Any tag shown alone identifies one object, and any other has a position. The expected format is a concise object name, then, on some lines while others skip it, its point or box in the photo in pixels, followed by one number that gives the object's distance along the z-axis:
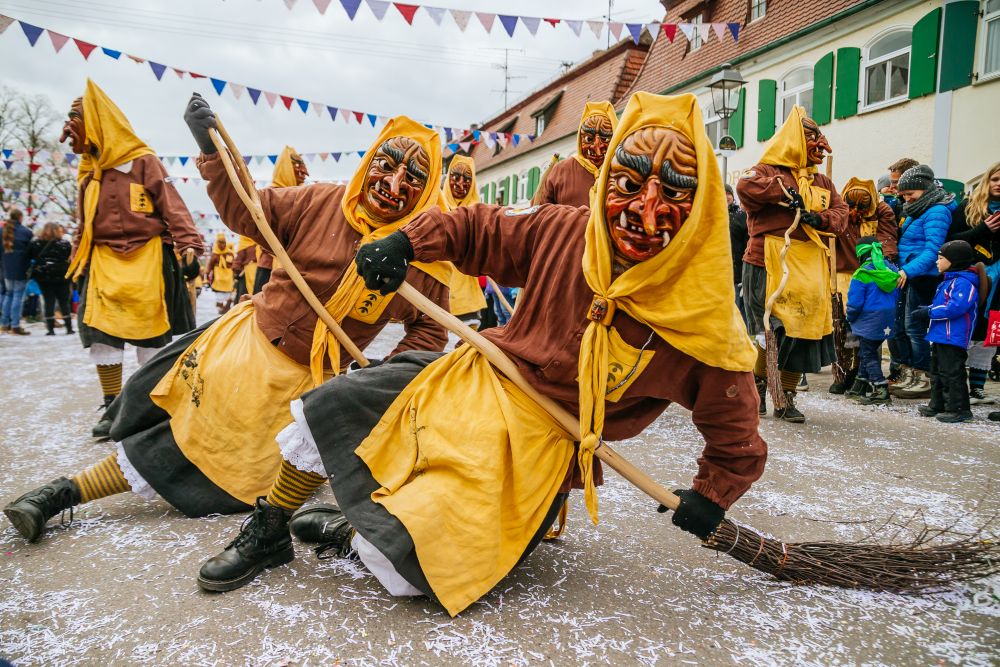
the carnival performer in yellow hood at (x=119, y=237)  4.02
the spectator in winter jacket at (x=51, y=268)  10.08
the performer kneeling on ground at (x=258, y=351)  2.58
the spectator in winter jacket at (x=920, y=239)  5.26
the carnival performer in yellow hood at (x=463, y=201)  5.66
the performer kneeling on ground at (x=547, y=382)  1.76
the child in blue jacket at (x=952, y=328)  4.74
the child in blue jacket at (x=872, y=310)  5.58
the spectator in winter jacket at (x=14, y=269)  9.83
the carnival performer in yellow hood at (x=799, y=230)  4.48
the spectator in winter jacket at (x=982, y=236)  5.02
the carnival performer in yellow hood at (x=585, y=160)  4.59
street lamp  8.47
